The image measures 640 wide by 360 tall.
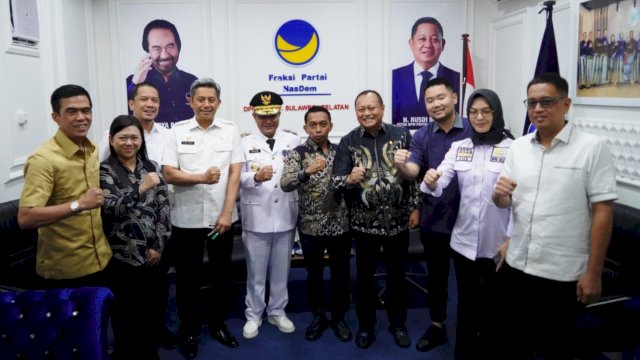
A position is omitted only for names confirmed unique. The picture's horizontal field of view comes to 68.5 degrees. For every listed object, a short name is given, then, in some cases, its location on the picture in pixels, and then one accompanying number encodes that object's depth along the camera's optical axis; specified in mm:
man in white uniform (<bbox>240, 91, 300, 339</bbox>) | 3086
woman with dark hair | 2344
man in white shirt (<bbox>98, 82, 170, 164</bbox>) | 3053
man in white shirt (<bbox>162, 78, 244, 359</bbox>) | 2924
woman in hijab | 2467
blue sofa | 1781
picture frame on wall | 3086
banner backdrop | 5160
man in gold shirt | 1992
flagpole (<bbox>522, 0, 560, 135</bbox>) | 3824
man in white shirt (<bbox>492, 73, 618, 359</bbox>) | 1904
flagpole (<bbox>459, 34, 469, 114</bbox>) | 5098
